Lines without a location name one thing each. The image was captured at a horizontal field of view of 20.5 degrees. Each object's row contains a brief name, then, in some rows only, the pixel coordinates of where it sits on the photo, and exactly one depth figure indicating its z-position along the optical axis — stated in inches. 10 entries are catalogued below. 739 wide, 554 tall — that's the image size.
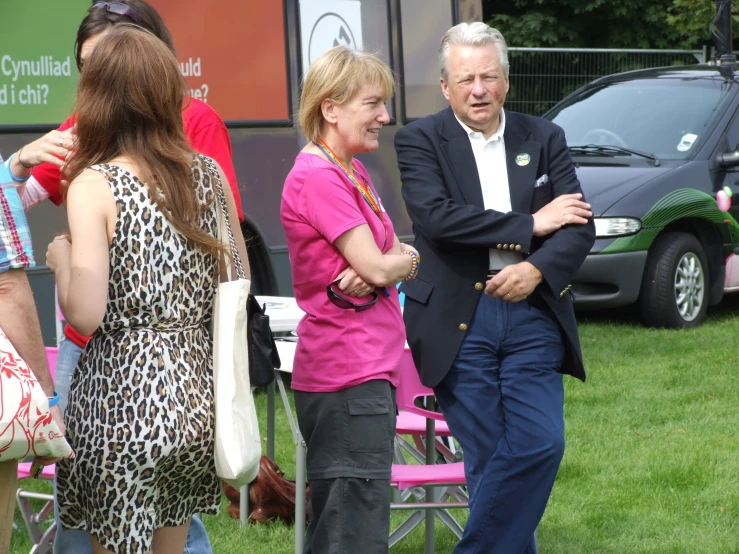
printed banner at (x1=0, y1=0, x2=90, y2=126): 413.0
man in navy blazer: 245.7
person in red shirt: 205.9
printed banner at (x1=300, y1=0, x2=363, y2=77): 502.2
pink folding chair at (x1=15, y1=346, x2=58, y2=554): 274.8
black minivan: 592.2
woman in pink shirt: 223.4
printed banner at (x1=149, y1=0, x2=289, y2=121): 464.9
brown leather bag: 327.1
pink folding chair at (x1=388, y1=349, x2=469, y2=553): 277.4
